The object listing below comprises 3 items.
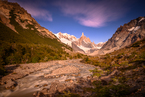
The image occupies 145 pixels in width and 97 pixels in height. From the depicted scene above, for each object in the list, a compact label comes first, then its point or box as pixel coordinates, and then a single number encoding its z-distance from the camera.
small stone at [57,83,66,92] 6.67
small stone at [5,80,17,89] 7.99
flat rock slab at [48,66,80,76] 13.85
